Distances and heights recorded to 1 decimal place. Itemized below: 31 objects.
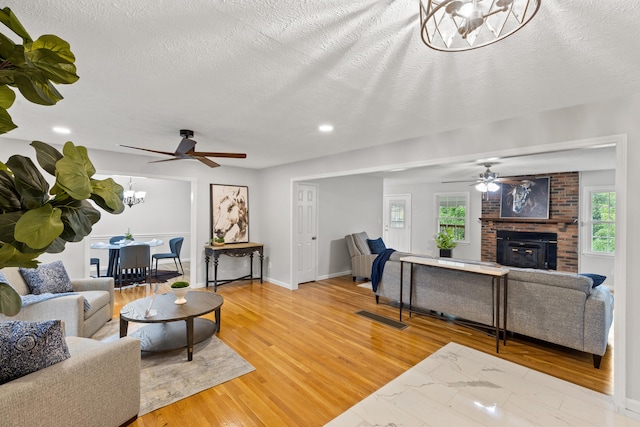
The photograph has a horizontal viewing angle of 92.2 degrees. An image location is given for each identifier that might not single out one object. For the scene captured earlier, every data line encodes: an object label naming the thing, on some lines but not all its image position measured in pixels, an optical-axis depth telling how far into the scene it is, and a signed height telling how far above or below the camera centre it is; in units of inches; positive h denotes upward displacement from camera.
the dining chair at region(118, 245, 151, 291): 207.9 -36.9
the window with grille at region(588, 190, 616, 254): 230.4 -6.6
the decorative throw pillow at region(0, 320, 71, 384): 60.6 -28.7
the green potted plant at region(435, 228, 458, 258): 271.6 -26.9
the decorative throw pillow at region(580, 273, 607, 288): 125.1 -27.5
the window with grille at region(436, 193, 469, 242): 315.6 -1.8
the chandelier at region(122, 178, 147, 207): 277.9 +10.6
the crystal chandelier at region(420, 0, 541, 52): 43.4 +29.7
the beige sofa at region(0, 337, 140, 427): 58.2 -39.1
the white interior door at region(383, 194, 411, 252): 362.6 -13.2
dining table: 223.9 -34.4
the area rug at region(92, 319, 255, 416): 93.8 -56.5
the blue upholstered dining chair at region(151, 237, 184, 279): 266.0 -35.3
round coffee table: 114.2 -40.2
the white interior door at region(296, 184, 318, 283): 233.1 -18.4
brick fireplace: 245.0 -7.2
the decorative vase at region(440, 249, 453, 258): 303.4 -40.7
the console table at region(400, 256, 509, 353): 125.4 -25.3
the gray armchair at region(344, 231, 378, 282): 236.4 -35.2
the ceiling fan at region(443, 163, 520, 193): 219.6 +22.0
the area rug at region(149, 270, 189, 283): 249.1 -57.4
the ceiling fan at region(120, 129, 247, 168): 122.4 +23.3
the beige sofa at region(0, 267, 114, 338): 112.9 -39.1
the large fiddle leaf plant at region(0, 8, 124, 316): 19.1 +1.5
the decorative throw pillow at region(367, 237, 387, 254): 256.8 -29.9
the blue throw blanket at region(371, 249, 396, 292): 179.6 -33.1
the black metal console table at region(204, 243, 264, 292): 213.9 -30.7
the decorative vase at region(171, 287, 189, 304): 126.3 -35.2
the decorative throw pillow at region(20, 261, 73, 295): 126.3 -30.2
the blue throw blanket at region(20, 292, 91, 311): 111.3 -33.8
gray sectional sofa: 111.5 -38.1
